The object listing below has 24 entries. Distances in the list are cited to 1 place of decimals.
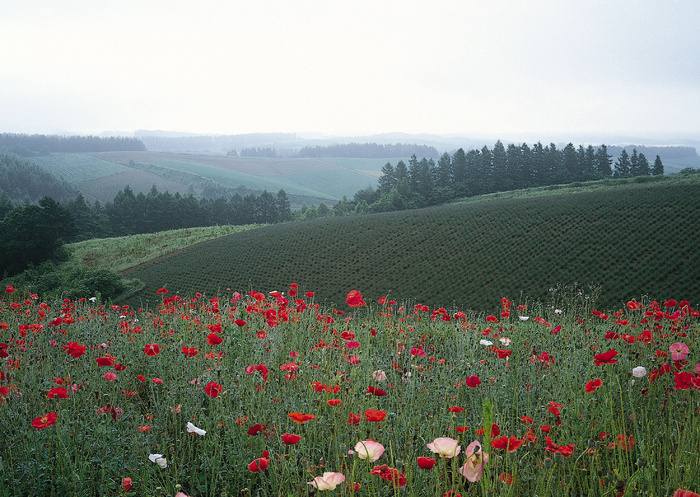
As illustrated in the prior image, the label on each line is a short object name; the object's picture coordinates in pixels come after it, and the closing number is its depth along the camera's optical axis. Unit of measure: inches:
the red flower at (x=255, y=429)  91.4
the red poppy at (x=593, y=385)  95.3
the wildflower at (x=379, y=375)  120.5
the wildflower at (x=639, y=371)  110.1
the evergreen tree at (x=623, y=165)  3714.1
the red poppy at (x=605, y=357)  93.0
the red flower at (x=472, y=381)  102.4
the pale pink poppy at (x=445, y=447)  69.2
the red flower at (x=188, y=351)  138.2
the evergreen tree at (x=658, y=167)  3663.9
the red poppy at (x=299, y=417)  78.5
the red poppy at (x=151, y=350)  136.2
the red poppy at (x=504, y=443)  72.7
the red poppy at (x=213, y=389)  106.7
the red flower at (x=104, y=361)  119.3
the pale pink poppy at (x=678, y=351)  113.0
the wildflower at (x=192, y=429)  89.6
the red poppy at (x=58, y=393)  102.8
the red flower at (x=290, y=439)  77.0
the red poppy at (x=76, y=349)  116.8
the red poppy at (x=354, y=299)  154.8
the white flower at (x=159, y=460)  88.9
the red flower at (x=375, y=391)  97.2
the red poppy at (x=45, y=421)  96.3
